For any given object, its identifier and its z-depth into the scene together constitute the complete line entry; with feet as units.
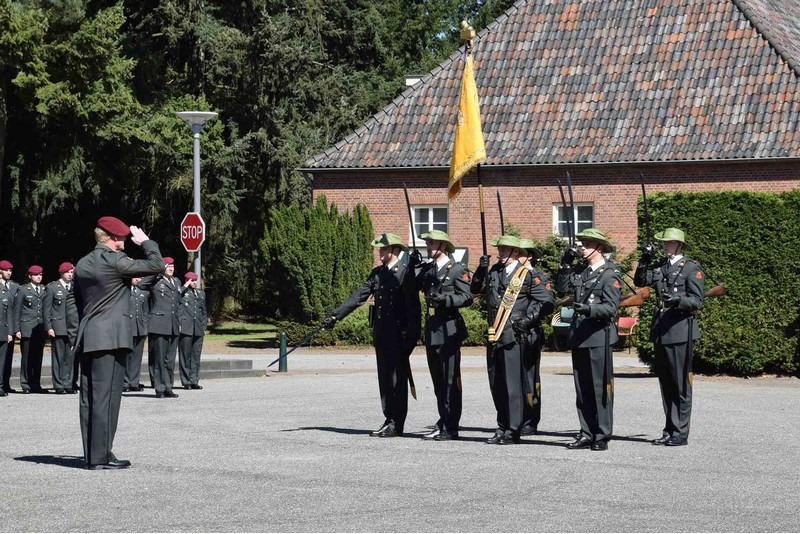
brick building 103.14
